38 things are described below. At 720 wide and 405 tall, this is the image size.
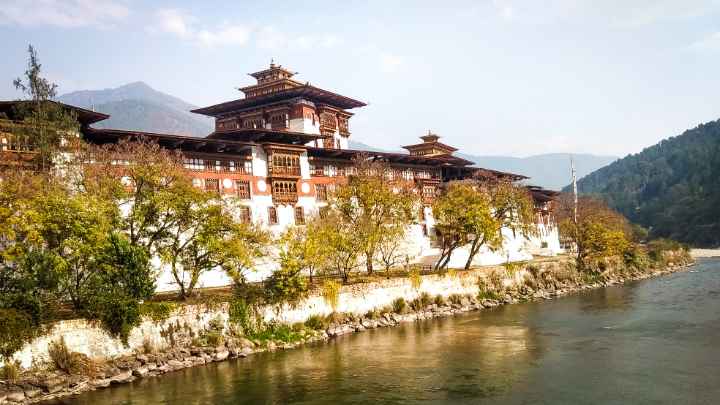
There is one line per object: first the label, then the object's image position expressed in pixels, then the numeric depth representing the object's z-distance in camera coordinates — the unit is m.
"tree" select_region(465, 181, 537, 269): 60.69
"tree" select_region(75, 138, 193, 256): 36.27
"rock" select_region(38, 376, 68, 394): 27.31
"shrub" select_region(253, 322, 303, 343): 37.47
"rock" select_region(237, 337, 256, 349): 35.61
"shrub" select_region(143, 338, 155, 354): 32.47
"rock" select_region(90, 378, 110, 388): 28.80
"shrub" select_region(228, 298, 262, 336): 36.97
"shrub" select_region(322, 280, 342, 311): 42.47
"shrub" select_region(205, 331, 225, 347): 34.94
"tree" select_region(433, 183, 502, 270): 54.97
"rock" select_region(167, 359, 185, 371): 32.03
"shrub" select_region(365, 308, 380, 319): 44.81
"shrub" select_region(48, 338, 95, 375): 28.65
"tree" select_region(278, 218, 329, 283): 40.19
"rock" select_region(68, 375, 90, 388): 28.22
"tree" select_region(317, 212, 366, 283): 44.41
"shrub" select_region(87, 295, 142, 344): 30.98
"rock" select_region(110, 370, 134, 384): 29.53
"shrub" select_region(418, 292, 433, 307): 49.09
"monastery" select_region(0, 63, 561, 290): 47.69
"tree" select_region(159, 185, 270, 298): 37.59
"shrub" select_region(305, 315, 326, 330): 40.50
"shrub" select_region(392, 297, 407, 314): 46.88
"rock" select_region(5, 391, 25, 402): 26.12
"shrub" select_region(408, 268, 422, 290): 49.06
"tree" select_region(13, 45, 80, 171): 36.59
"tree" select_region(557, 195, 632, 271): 69.06
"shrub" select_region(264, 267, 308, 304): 39.31
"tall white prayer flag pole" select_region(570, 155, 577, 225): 95.26
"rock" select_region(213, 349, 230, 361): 33.94
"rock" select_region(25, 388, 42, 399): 26.66
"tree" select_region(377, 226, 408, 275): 50.03
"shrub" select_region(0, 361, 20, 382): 26.73
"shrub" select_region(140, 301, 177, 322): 33.19
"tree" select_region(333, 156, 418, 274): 48.94
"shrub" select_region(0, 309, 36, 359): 27.08
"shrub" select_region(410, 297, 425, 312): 48.12
